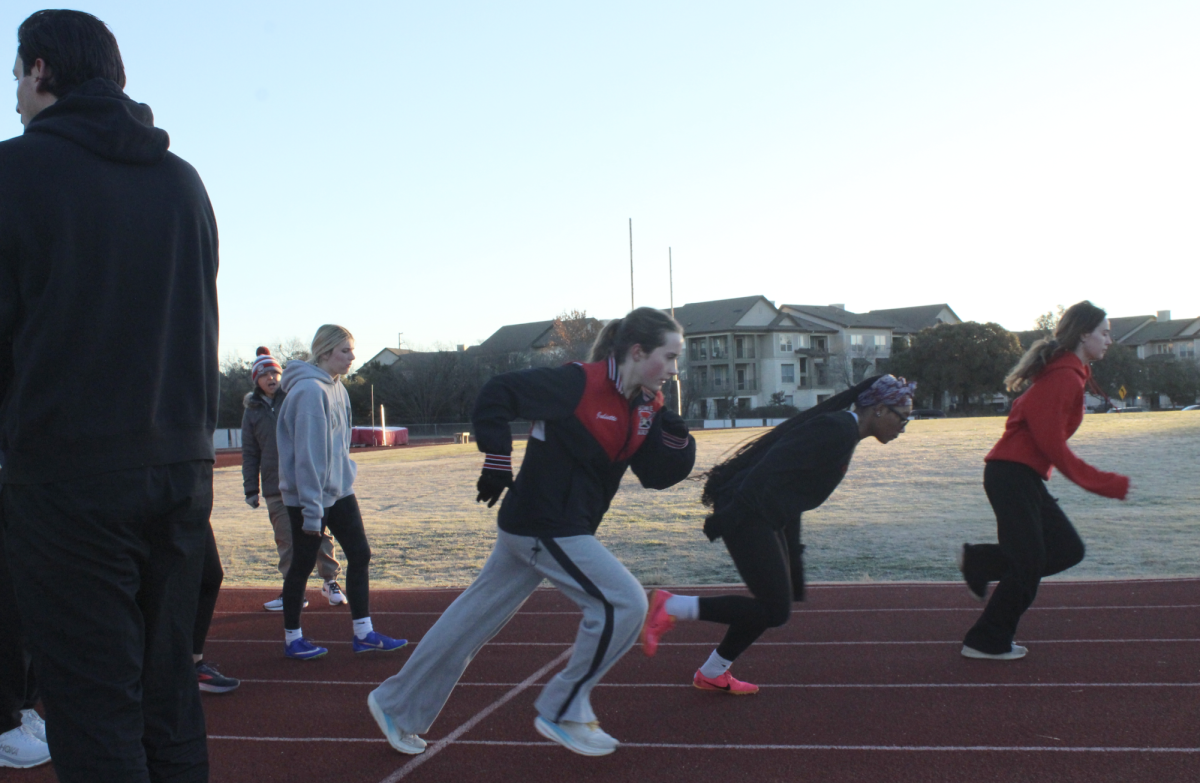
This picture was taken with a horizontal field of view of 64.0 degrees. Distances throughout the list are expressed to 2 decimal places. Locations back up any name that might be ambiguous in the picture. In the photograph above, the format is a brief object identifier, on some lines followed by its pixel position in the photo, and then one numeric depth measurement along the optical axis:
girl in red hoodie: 5.14
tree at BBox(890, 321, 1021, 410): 51.84
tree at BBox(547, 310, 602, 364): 59.41
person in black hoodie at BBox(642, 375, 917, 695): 4.45
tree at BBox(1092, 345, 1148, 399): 54.88
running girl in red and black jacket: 3.69
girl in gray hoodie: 5.46
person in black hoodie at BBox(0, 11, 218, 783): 2.13
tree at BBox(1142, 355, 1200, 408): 57.62
